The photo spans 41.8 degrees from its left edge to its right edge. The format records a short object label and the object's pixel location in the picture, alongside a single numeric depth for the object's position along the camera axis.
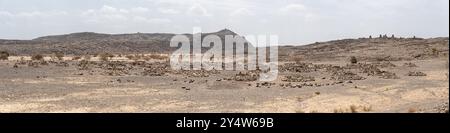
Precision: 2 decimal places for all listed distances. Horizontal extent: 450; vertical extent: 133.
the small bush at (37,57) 50.65
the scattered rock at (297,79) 32.48
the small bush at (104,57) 53.28
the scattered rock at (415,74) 35.00
